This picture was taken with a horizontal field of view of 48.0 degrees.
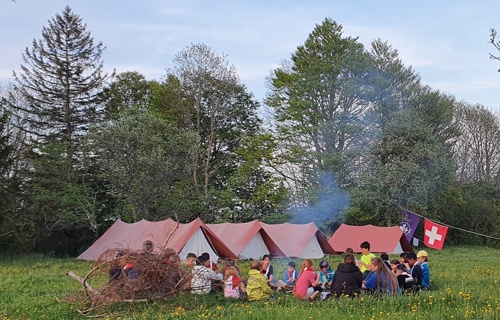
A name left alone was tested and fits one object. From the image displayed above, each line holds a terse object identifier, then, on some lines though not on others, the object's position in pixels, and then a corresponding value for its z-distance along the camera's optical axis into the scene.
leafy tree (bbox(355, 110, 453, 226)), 34.00
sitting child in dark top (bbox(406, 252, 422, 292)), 11.90
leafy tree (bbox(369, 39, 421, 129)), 34.88
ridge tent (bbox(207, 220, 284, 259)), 24.11
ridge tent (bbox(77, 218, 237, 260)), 21.38
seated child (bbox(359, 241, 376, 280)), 13.28
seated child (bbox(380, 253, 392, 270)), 13.33
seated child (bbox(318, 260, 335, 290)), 11.54
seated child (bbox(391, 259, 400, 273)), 13.12
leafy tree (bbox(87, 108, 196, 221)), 27.38
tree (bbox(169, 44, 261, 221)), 34.81
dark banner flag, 32.69
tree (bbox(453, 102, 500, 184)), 44.19
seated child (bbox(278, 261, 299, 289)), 12.73
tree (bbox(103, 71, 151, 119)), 39.94
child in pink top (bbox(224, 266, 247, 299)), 10.95
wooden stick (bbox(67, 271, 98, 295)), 10.19
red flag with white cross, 25.48
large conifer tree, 35.41
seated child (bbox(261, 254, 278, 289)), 12.59
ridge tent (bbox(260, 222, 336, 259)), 25.48
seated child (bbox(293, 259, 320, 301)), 10.91
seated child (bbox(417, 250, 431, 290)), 12.20
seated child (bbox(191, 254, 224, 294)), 10.95
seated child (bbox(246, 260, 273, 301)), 10.84
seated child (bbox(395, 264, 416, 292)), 12.01
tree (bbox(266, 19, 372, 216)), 33.22
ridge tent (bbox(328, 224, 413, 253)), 28.44
